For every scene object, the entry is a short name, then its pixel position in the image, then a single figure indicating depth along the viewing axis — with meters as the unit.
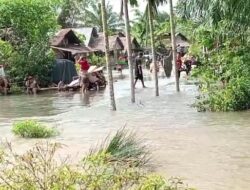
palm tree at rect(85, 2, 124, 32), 64.62
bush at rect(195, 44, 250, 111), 14.88
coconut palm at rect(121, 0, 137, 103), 16.94
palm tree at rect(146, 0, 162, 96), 18.83
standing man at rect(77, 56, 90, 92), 24.06
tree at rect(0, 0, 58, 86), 27.78
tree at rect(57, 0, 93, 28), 58.29
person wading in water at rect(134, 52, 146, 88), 24.72
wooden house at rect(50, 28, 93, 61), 43.63
